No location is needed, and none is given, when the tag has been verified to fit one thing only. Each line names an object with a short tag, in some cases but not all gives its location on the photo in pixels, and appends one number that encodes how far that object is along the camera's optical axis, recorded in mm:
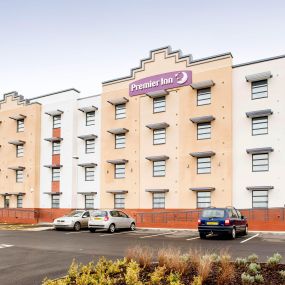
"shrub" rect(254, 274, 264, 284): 7367
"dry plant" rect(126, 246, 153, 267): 8992
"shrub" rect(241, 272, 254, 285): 7254
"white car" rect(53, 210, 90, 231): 26078
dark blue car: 19297
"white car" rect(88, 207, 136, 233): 24078
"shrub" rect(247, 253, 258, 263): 9156
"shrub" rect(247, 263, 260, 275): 8062
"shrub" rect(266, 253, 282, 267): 8734
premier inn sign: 30125
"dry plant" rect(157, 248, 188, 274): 8344
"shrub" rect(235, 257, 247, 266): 9016
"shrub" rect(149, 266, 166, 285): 7367
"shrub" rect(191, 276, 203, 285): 6977
